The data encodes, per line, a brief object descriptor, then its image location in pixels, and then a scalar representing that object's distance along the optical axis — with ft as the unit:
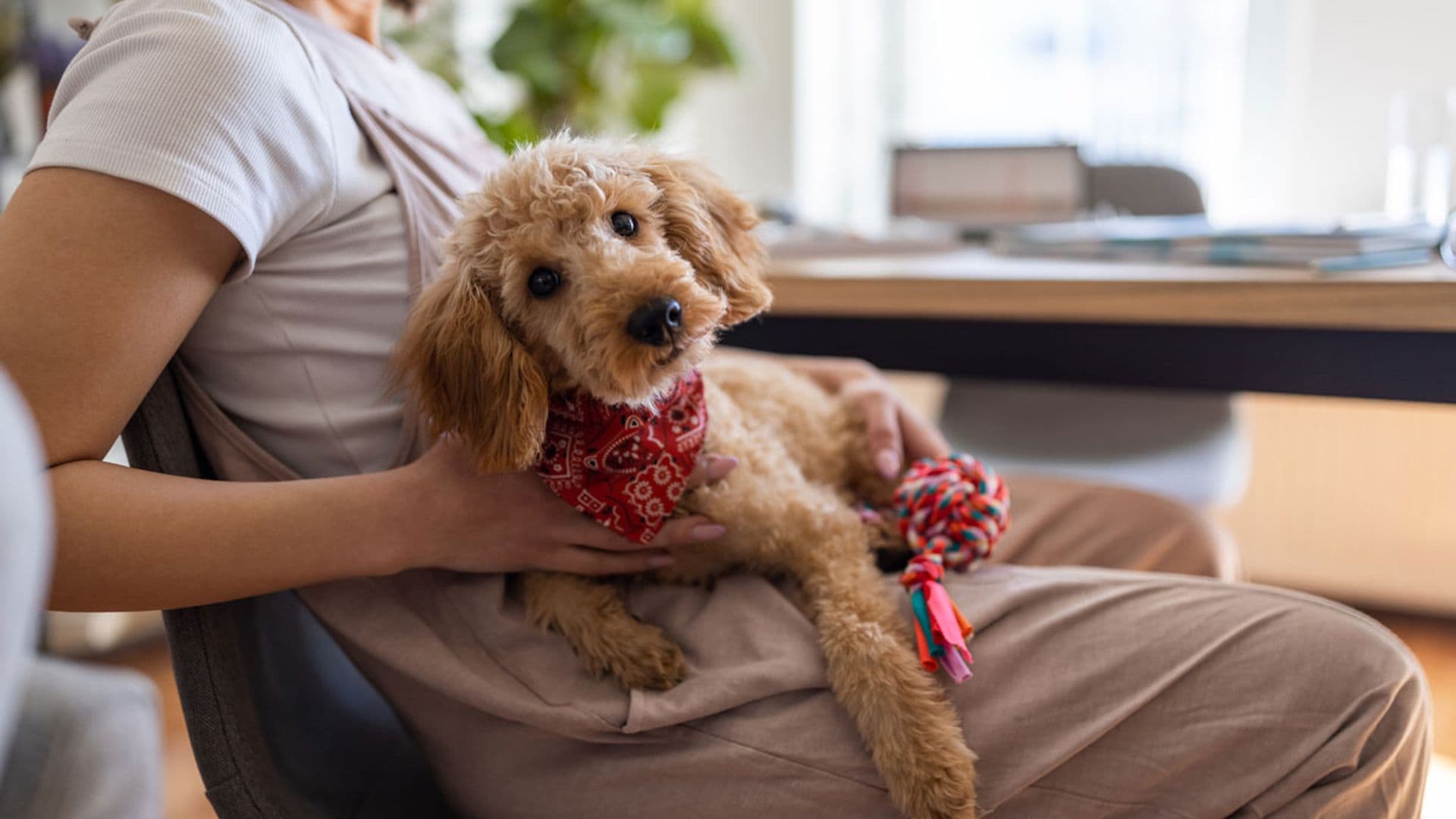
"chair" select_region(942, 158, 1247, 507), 4.84
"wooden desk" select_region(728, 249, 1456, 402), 2.93
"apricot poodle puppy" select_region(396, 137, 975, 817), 2.20
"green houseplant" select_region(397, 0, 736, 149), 8.17
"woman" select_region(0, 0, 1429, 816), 2.02
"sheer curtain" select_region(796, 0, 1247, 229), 8.36
